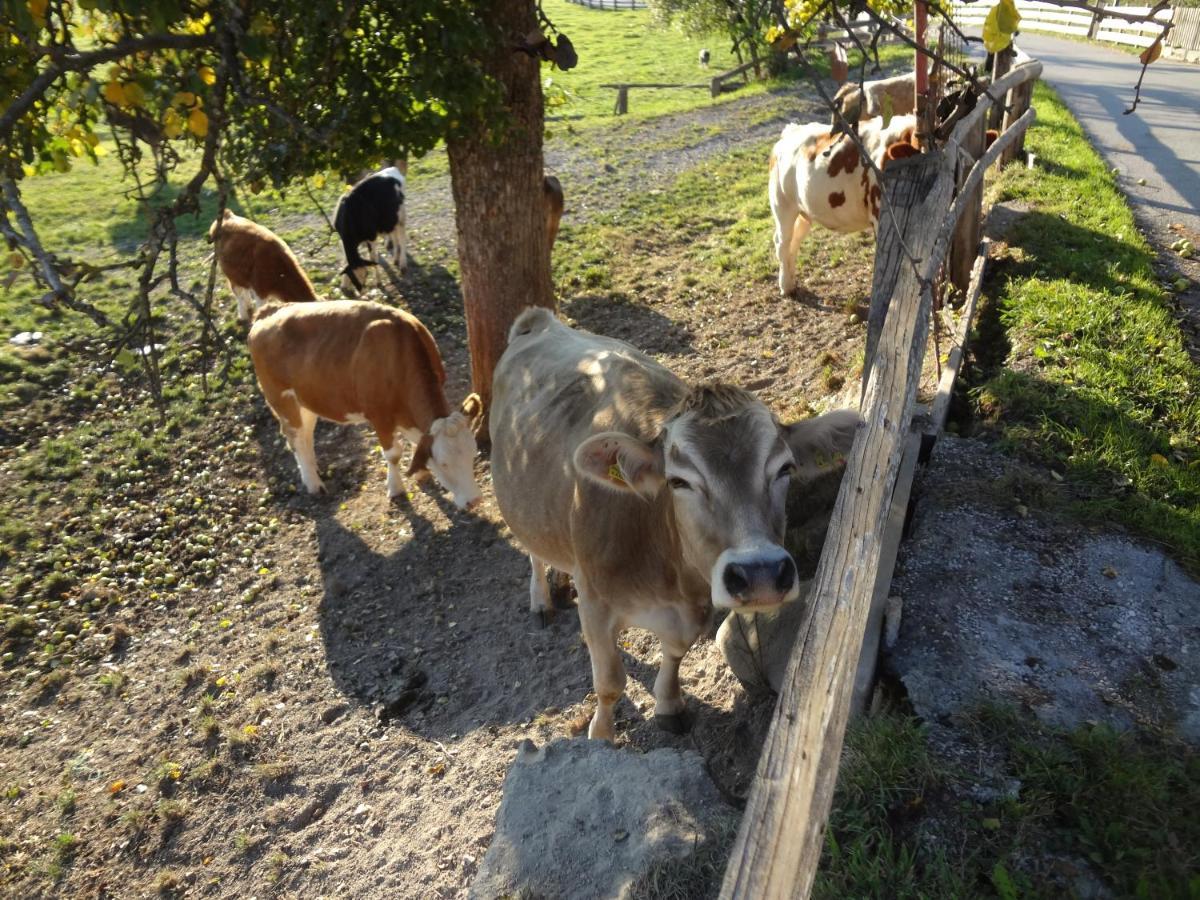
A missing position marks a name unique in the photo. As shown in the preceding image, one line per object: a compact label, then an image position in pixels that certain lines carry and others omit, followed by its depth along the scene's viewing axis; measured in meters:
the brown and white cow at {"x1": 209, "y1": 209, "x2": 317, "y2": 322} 9.88
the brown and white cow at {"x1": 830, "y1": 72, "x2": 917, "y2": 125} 9.70
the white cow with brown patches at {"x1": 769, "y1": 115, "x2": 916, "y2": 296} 8.80
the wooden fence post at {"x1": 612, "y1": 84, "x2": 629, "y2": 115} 24.75
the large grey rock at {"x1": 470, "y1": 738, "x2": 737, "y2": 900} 3.07
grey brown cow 3.10
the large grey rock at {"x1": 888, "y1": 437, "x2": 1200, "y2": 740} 3.26
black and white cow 11.62
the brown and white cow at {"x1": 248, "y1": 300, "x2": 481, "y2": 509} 7.01
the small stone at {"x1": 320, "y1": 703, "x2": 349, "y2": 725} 5.53
